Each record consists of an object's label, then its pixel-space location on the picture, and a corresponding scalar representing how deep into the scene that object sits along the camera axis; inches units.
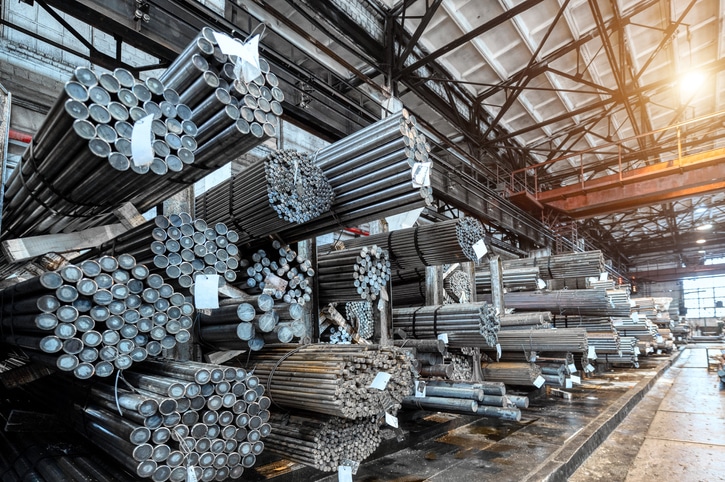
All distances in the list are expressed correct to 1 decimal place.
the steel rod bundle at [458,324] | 197.5
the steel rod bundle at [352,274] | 153.9
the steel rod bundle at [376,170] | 109.4
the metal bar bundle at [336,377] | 102.5
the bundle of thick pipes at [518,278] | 323.3
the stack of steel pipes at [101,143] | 65.8
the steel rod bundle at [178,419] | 74.0
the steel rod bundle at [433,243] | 180.5
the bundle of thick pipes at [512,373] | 241.6
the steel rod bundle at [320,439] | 111.1
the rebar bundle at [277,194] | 112.3
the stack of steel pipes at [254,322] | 99.3
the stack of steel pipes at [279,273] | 137.5
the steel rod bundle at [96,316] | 70.3
